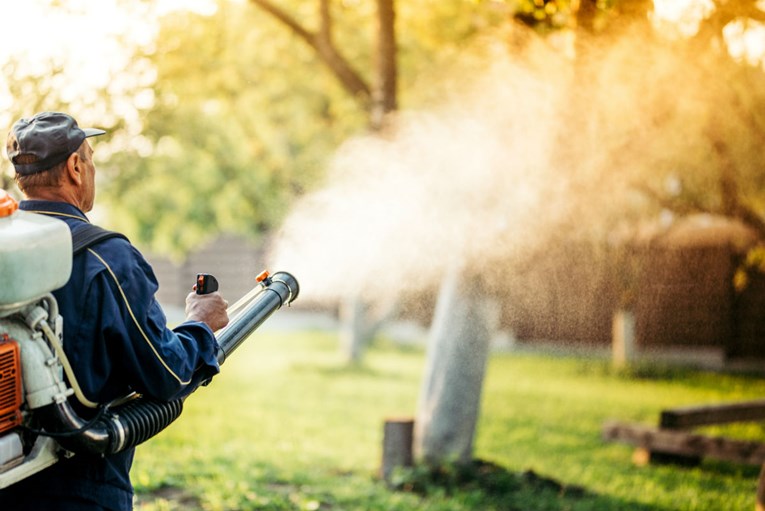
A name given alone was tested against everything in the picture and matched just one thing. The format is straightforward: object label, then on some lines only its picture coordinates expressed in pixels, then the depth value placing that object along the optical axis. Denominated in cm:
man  240
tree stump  669
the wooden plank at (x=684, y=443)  719
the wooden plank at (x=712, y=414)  800
